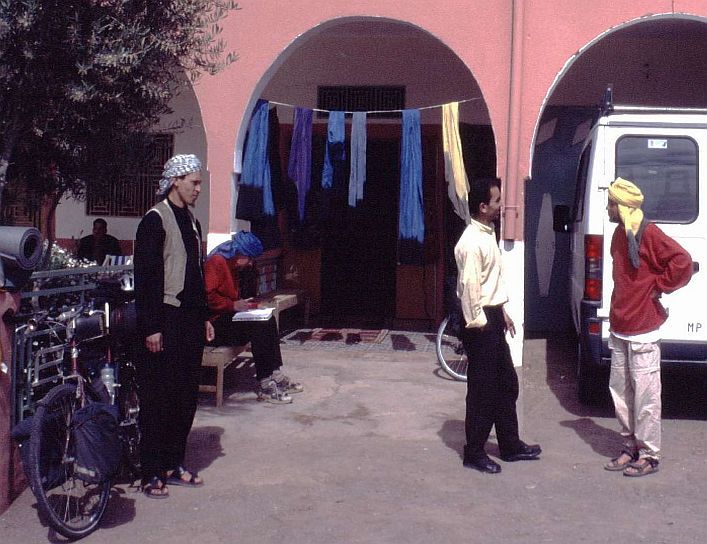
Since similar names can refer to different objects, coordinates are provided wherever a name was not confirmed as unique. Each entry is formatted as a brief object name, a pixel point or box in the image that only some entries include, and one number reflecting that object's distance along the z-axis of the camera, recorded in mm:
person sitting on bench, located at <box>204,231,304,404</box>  7344
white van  6758
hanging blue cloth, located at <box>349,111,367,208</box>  9328
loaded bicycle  4379
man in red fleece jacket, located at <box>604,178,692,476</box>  5613
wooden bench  7234
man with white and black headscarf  4922
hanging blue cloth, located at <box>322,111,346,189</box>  9359
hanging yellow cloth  8953
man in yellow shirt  5539
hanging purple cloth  9469
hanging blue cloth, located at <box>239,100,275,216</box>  9312
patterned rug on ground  10117
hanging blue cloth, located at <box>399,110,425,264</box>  9297
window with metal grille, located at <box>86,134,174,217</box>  11523
